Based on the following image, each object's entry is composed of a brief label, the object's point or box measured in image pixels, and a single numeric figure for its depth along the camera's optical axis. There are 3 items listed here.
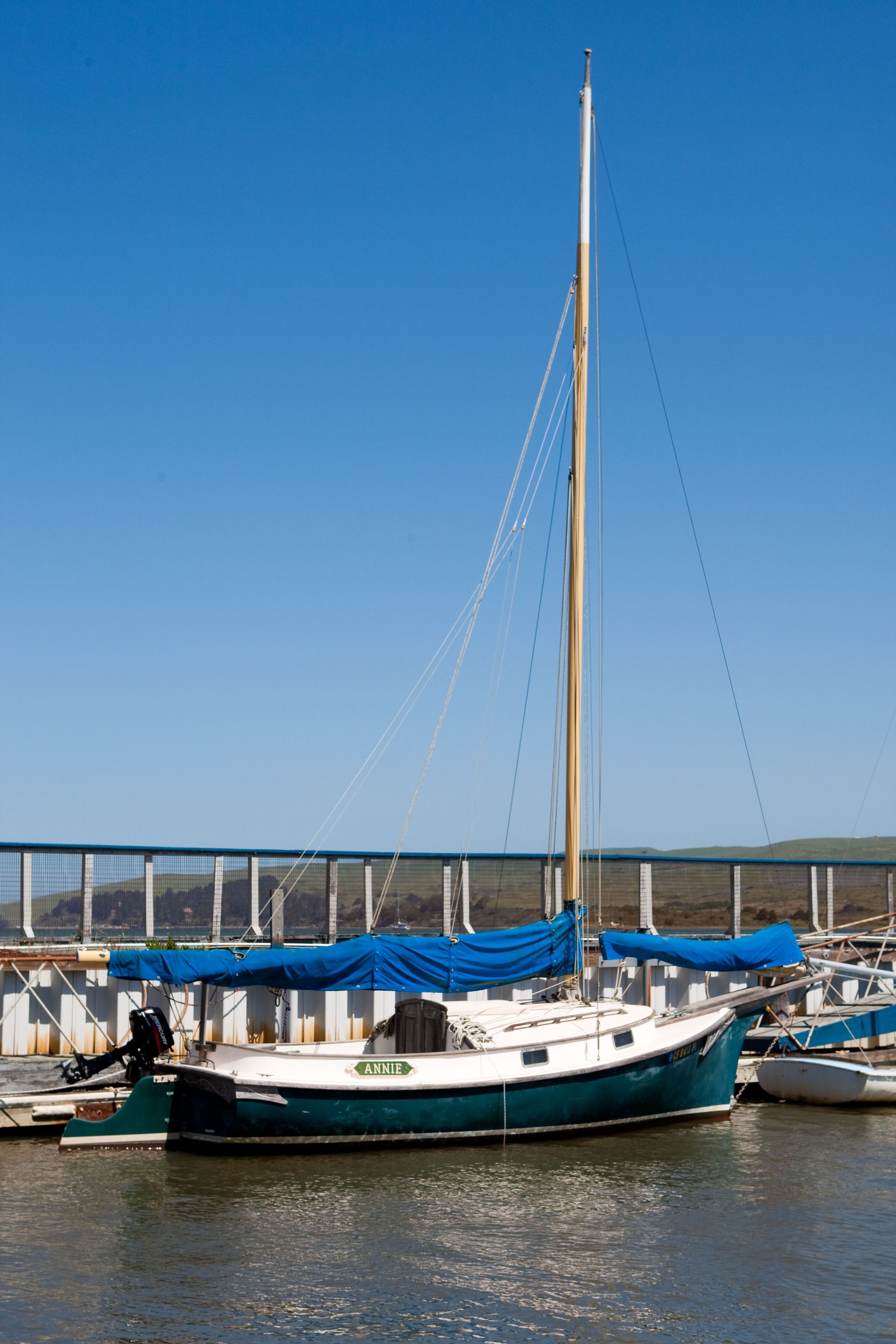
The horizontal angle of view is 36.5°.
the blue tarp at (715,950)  28.72
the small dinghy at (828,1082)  26.94
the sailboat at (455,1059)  22.42
